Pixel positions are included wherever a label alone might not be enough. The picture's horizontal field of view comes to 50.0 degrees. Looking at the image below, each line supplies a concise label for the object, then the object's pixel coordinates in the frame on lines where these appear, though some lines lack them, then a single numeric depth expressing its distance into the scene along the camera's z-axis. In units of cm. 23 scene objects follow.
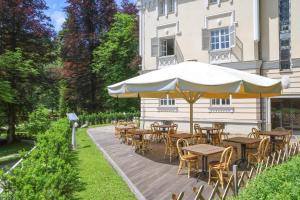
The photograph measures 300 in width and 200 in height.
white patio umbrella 825
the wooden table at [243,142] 922
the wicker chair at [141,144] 1211
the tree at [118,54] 3459
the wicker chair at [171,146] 1048
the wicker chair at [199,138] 1094
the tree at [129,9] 3788
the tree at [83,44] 3600
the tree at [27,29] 2442
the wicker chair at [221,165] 741
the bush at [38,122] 2150
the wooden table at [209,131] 1267
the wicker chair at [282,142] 1114
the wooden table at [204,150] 787
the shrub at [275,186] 379
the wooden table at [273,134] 1099
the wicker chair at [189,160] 830
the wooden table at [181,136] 1075
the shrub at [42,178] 411
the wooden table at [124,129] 1538
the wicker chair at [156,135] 1460
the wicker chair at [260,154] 884
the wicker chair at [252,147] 980
